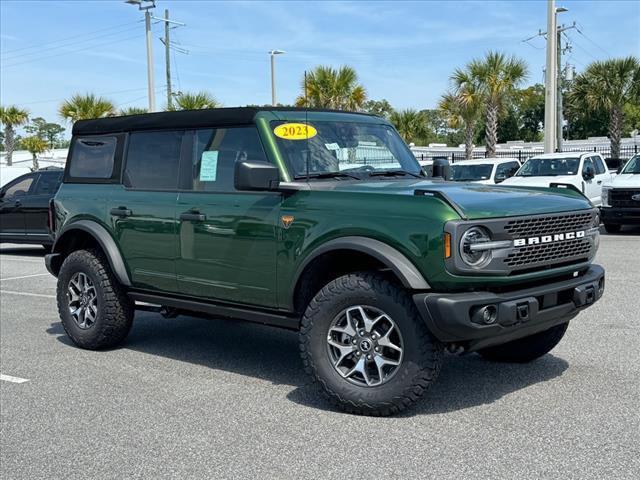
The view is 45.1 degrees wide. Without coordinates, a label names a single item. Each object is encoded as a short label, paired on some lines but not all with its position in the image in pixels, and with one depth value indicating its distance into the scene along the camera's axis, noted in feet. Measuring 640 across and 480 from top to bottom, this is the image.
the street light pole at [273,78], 122.83
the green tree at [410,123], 122.31
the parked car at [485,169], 65.10
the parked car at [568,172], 56.13
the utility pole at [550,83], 74.84
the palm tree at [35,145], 161.22
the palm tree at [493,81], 95.81
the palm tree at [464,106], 99.45
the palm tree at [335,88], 105.09
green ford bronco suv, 14.71
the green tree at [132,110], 119.75
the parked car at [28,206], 48.80
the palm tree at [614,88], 102.47
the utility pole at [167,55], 151.84
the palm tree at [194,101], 104.99
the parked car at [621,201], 50.83
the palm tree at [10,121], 161.48
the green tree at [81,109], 108.78
